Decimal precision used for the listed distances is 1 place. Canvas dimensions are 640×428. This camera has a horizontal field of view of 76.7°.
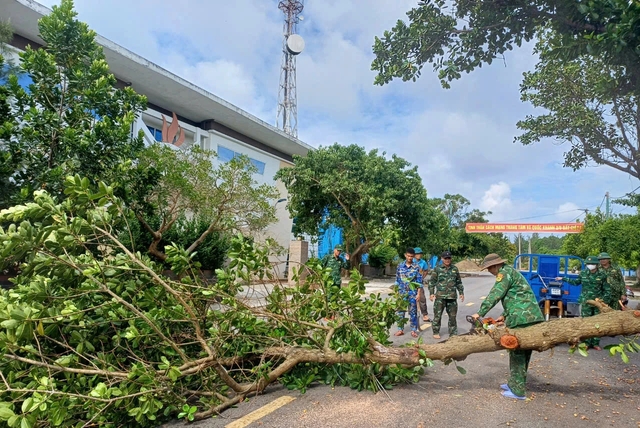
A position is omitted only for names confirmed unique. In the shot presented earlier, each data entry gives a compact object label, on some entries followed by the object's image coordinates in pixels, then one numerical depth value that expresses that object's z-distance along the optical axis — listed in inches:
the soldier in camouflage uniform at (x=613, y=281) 237.6
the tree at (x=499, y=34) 167.5
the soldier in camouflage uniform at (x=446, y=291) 256.5
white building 527.2
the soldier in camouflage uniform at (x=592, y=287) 237.8
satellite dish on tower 1057.5
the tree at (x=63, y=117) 238.1
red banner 1382.9
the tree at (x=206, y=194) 384.8
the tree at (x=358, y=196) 697.6
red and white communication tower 1074.3
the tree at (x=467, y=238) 1547.7
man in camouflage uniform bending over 153.3
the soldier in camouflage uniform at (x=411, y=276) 269.9
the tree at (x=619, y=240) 804.0
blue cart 296.7
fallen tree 129.4
